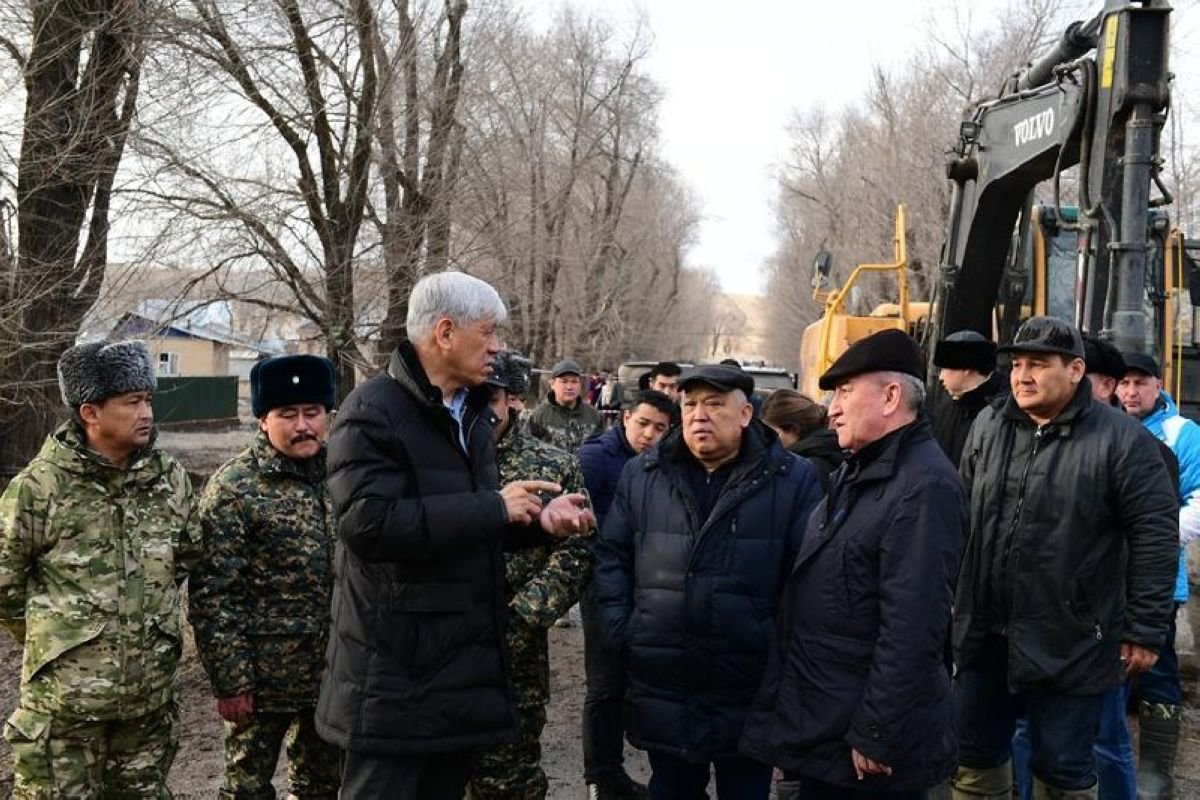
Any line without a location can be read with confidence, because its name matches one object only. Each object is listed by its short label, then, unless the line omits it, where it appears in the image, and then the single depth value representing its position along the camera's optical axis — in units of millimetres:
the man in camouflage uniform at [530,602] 3756
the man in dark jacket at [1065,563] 3590
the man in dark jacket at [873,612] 2893
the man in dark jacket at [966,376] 5273
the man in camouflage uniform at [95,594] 3291
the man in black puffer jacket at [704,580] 3451
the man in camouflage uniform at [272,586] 3672
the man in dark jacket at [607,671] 4672
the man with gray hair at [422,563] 2674
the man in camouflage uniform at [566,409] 8780
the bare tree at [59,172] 7535
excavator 5285
